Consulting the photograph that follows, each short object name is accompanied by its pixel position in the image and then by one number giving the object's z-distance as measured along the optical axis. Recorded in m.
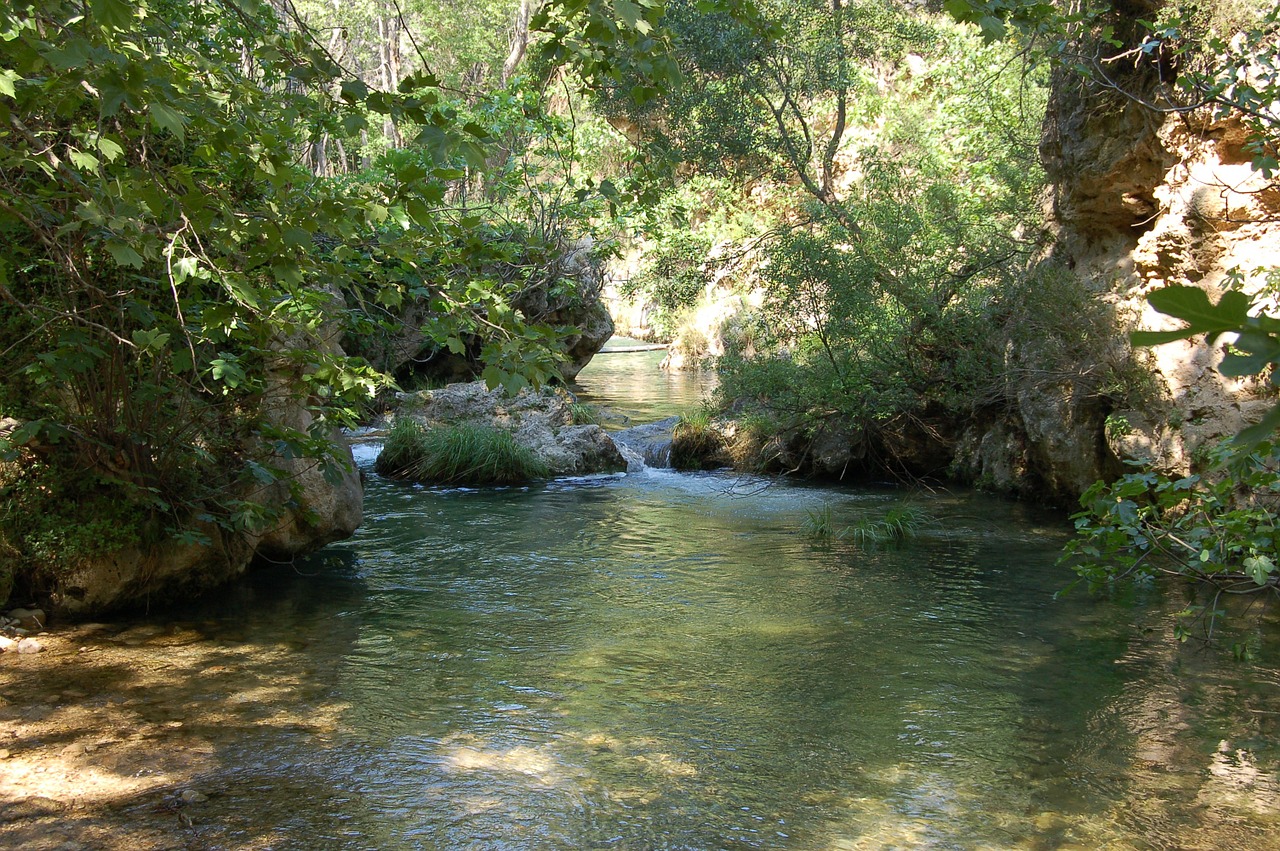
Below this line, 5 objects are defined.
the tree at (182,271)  3.95
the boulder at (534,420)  14.19
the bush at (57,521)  6.57
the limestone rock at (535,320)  18.52
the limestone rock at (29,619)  6.54
